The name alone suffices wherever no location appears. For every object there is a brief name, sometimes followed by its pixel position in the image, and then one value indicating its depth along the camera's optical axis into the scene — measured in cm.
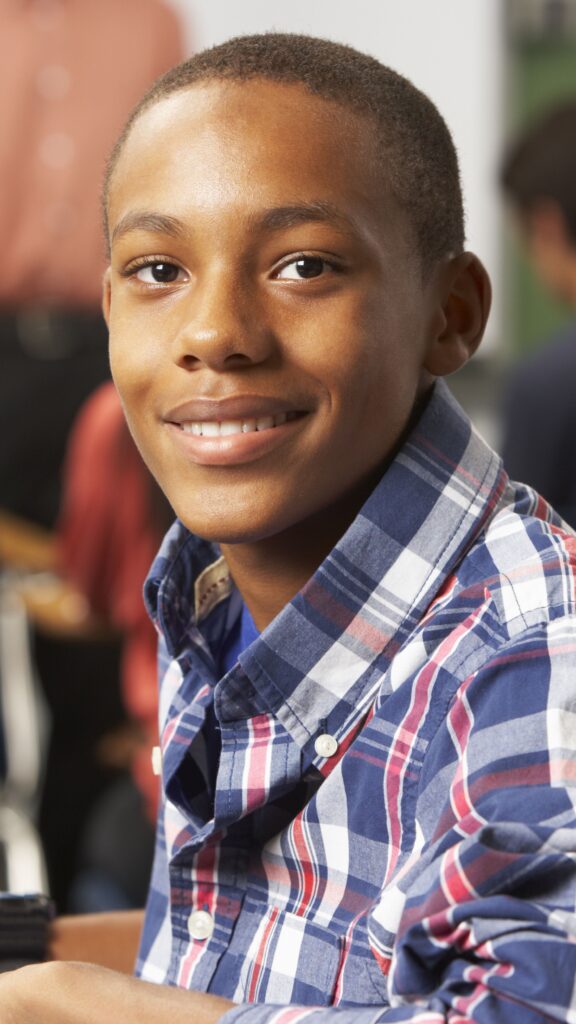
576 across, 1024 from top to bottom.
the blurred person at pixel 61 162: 613
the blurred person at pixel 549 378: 442
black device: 196
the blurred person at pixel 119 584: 382
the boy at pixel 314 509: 143
